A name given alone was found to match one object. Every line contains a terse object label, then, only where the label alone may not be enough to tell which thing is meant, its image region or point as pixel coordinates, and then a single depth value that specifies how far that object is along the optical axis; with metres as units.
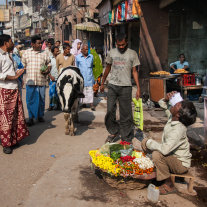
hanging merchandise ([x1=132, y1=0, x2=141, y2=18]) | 9.42
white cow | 5.45
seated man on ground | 3.13
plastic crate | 8.00
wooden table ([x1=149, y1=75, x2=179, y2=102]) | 7.70
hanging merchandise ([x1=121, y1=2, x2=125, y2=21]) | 11.47
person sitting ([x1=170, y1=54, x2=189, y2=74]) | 9.56
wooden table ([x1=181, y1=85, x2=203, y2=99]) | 7.93
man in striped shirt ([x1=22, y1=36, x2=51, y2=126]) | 6.13
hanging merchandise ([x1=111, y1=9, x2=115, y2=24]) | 13.85
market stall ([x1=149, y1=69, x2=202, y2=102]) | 7.85
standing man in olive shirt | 4.66
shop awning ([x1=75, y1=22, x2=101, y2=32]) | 17.72
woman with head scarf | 9.87
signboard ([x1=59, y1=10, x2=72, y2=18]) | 25.34
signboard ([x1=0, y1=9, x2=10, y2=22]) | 51.88
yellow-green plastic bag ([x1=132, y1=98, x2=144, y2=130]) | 4.88
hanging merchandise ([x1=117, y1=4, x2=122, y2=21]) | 12.03
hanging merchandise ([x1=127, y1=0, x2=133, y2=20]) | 10.21
